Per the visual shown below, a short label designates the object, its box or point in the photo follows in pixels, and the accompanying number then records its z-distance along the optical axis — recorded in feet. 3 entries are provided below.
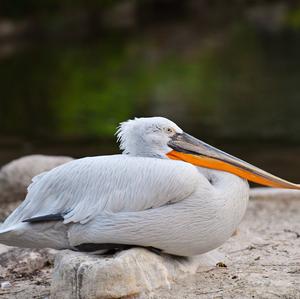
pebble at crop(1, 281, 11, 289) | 29.76
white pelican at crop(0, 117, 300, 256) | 25.82
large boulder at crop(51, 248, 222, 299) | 25.02
